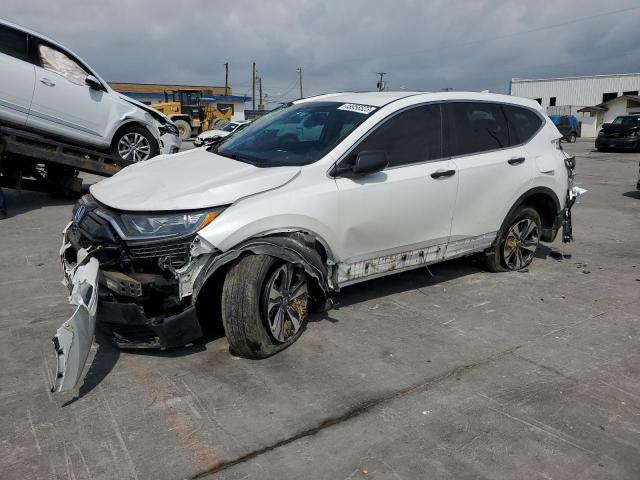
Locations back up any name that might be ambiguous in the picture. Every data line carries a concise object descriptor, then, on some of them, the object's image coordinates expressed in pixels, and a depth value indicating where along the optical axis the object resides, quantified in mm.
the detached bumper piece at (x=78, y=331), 2941
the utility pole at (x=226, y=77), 74662
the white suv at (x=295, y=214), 3305
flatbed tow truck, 7926
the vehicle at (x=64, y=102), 7688
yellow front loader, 31578
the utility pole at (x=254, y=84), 74125
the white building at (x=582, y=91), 44562
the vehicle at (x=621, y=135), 23609
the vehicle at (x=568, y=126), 35388
